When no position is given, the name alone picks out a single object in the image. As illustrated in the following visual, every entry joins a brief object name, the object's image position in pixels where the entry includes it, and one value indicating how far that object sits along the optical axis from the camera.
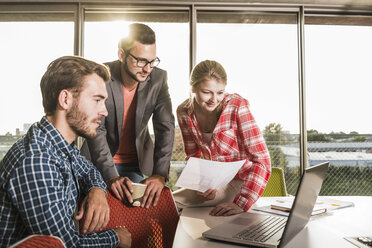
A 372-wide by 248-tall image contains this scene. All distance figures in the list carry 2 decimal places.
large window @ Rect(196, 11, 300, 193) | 3.49
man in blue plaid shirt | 0.90
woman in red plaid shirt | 1.54
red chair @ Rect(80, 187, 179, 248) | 1.25
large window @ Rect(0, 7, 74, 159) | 3.43
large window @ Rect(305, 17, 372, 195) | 3.65
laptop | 0.89
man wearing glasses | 1.85
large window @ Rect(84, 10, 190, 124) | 3.40
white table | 0.97
